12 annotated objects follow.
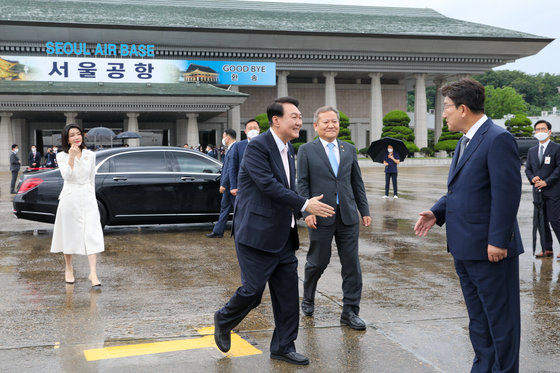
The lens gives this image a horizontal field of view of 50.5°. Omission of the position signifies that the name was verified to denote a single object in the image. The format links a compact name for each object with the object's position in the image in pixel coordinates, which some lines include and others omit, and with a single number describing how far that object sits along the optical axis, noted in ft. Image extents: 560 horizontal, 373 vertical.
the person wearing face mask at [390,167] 61.62
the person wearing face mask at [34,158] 79.92
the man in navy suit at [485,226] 12.05
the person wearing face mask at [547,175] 28.73
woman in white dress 23.20
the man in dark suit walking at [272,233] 14.57
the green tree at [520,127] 174.09
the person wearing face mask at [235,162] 30.09
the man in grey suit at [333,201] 17.94
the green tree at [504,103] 346.95
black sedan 34.42
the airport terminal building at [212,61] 134.62
